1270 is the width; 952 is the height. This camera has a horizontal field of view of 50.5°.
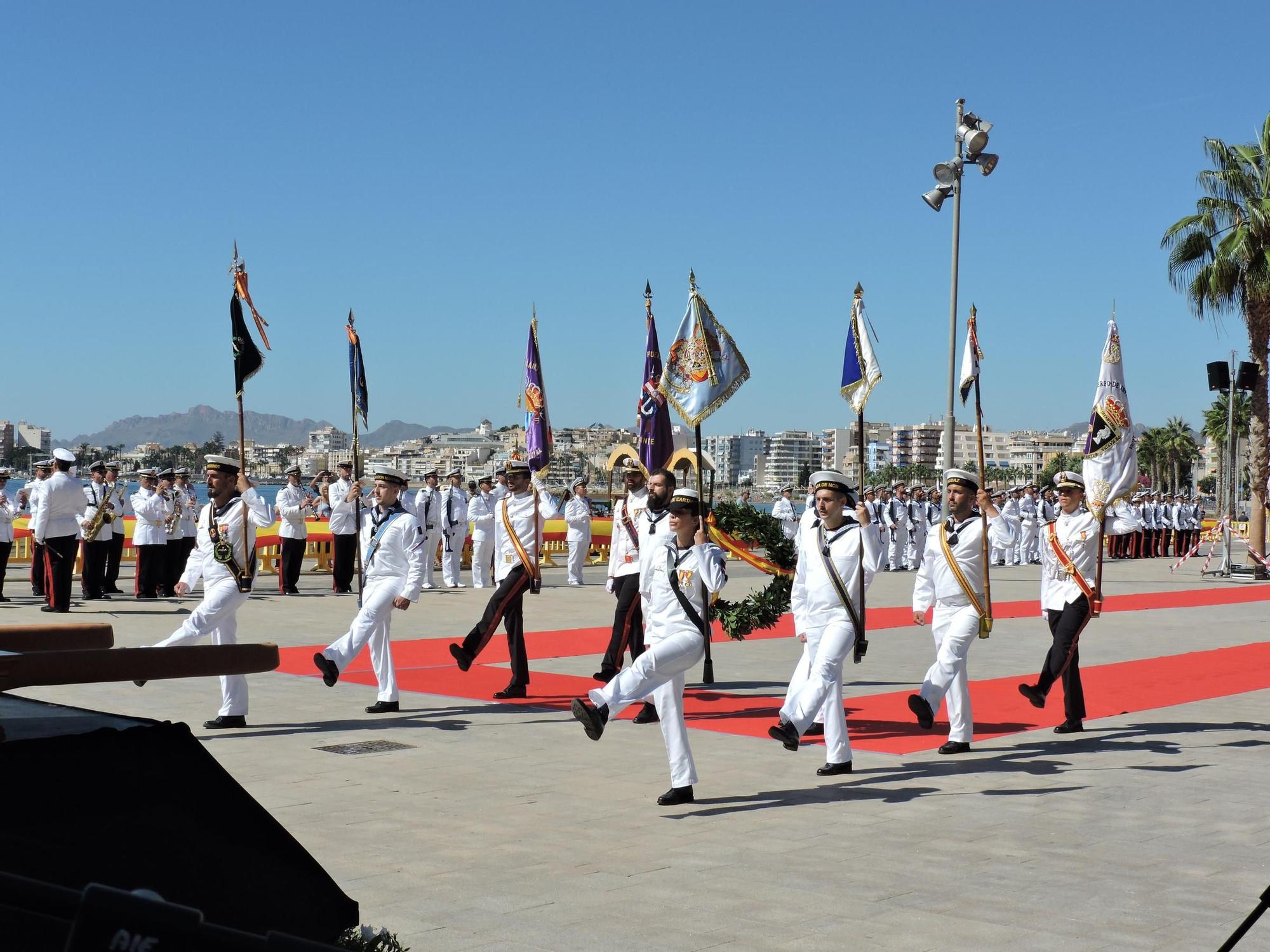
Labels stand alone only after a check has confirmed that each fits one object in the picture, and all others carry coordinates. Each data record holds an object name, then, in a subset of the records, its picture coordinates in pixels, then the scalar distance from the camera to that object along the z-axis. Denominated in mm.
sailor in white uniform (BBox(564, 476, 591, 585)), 25641
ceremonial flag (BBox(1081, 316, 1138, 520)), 11906
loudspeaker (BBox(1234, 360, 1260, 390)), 28703
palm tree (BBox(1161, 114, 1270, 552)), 30156
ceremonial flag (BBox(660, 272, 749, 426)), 12773
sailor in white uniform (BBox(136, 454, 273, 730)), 9820
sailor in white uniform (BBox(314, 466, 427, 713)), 10617
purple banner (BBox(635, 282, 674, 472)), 13641
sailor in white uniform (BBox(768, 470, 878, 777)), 8555
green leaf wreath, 10023
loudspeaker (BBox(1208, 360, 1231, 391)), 28578
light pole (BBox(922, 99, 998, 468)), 16875
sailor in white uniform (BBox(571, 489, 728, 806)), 7637
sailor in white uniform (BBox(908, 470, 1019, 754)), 9500
